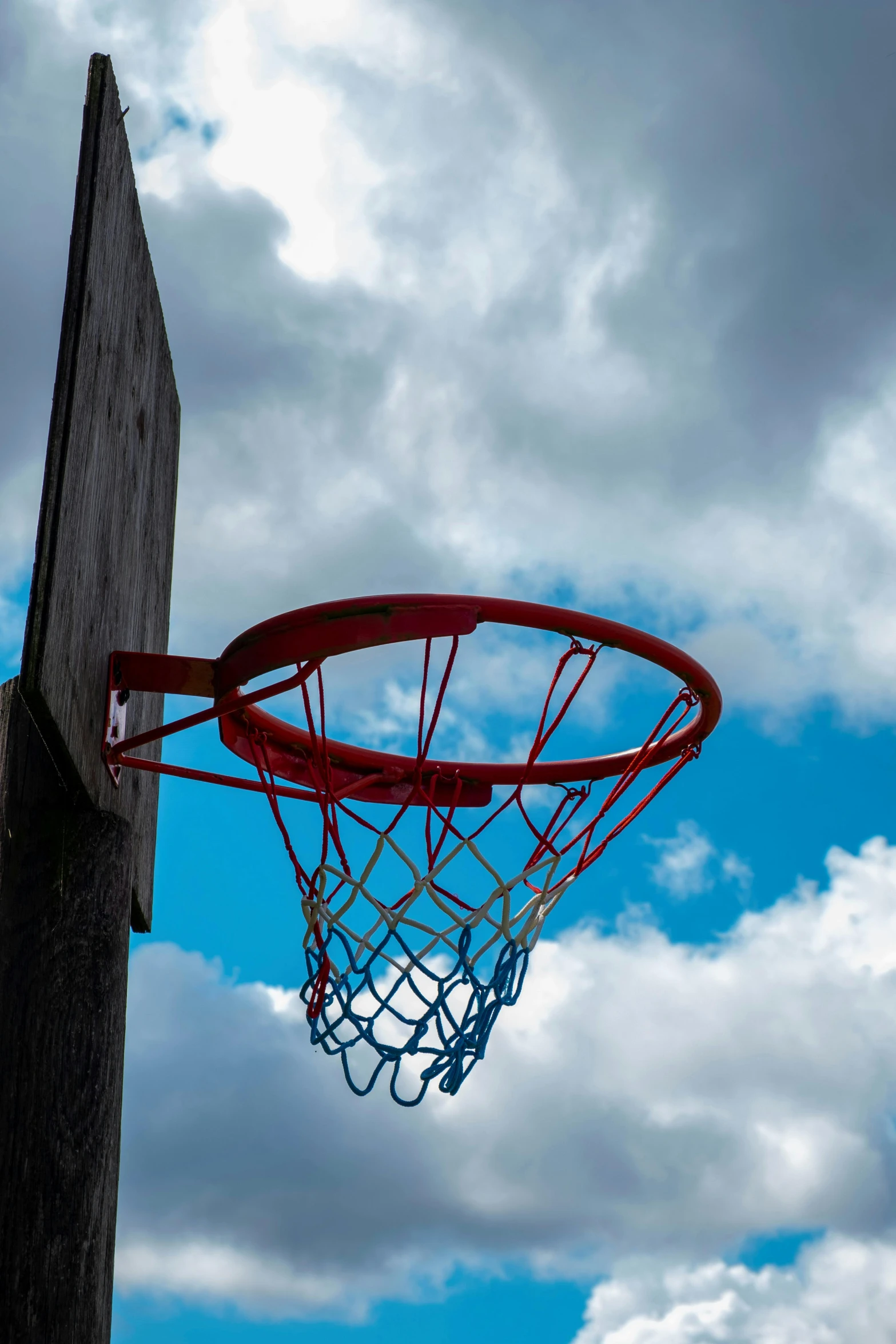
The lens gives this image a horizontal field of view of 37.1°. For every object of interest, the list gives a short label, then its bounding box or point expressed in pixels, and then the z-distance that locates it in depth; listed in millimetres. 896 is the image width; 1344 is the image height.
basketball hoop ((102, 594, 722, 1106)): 3080
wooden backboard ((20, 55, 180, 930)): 2854
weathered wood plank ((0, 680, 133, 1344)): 2627
